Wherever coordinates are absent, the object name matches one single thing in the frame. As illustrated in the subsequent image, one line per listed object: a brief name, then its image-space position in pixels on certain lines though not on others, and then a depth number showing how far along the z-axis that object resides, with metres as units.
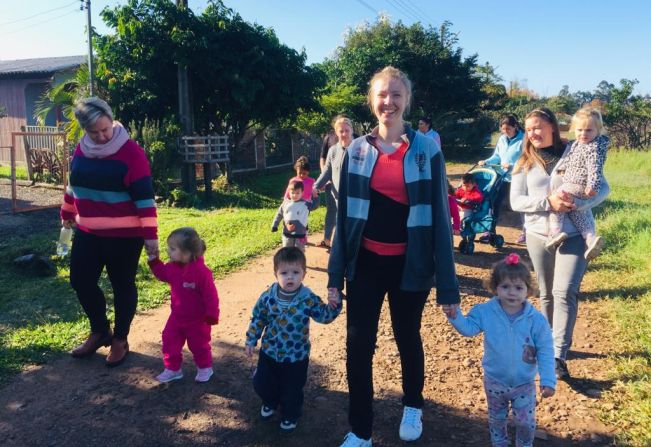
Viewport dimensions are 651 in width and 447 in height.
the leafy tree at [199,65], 12.50
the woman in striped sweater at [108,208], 3.62
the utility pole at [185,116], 12.48
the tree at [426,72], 23.19
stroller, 7.38
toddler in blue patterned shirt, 3.14
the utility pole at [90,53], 12.66
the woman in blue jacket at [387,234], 2.75
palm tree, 12.79
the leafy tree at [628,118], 20.55
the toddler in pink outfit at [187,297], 3.58
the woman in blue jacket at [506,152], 7.83
